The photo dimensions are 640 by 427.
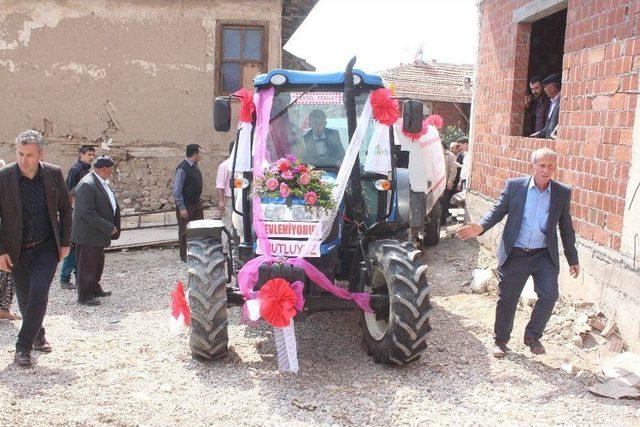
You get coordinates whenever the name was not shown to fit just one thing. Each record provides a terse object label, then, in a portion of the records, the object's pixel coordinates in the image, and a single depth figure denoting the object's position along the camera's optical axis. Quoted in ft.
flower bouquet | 17.16
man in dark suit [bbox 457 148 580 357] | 17.79
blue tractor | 16.49
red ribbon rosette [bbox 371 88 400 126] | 18.67
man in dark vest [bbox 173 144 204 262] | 29.63
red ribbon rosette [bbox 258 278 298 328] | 16.25
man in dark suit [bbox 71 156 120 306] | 23.88
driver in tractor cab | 19.20
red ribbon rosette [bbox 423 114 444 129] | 32.48
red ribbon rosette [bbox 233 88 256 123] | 19.27
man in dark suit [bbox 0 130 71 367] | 16.99
